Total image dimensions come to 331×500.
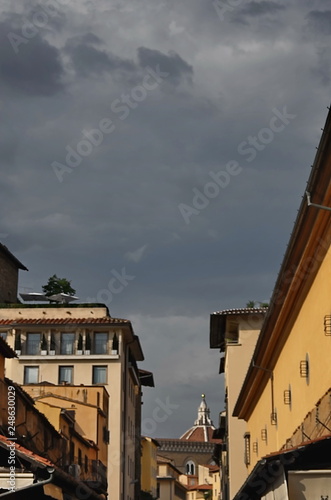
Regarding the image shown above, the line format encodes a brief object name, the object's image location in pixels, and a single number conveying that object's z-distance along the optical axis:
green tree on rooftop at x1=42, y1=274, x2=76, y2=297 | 71.06
